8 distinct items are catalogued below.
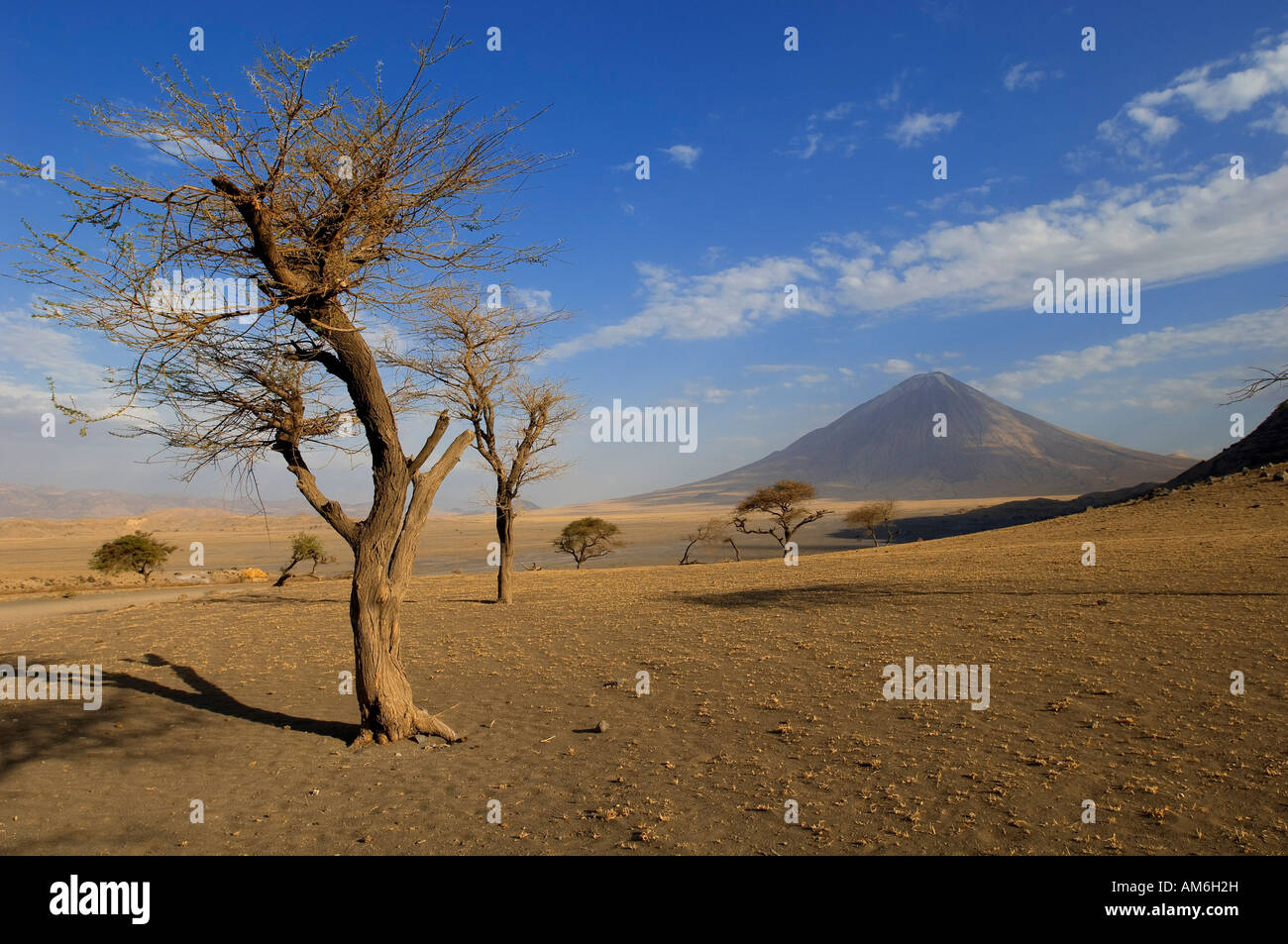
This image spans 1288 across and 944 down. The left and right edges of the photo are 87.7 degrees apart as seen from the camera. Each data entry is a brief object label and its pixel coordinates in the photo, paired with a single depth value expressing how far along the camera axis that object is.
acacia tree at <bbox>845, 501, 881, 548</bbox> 52.06
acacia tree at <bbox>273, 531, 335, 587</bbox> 35.03
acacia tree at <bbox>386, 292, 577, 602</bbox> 17.55
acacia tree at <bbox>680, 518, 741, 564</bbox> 53.93
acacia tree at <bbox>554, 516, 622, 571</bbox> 46.66
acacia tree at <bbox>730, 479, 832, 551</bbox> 44.38
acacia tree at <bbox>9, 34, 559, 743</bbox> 6.42
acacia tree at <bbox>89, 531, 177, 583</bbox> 31.47
